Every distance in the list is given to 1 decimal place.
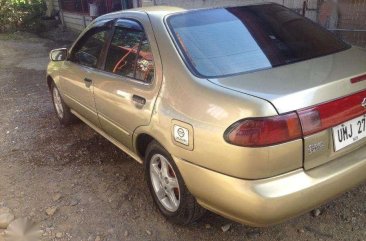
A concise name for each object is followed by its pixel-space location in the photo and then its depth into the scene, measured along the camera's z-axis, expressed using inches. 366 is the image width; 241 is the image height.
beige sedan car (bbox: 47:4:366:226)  88.4
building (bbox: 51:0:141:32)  434.6
